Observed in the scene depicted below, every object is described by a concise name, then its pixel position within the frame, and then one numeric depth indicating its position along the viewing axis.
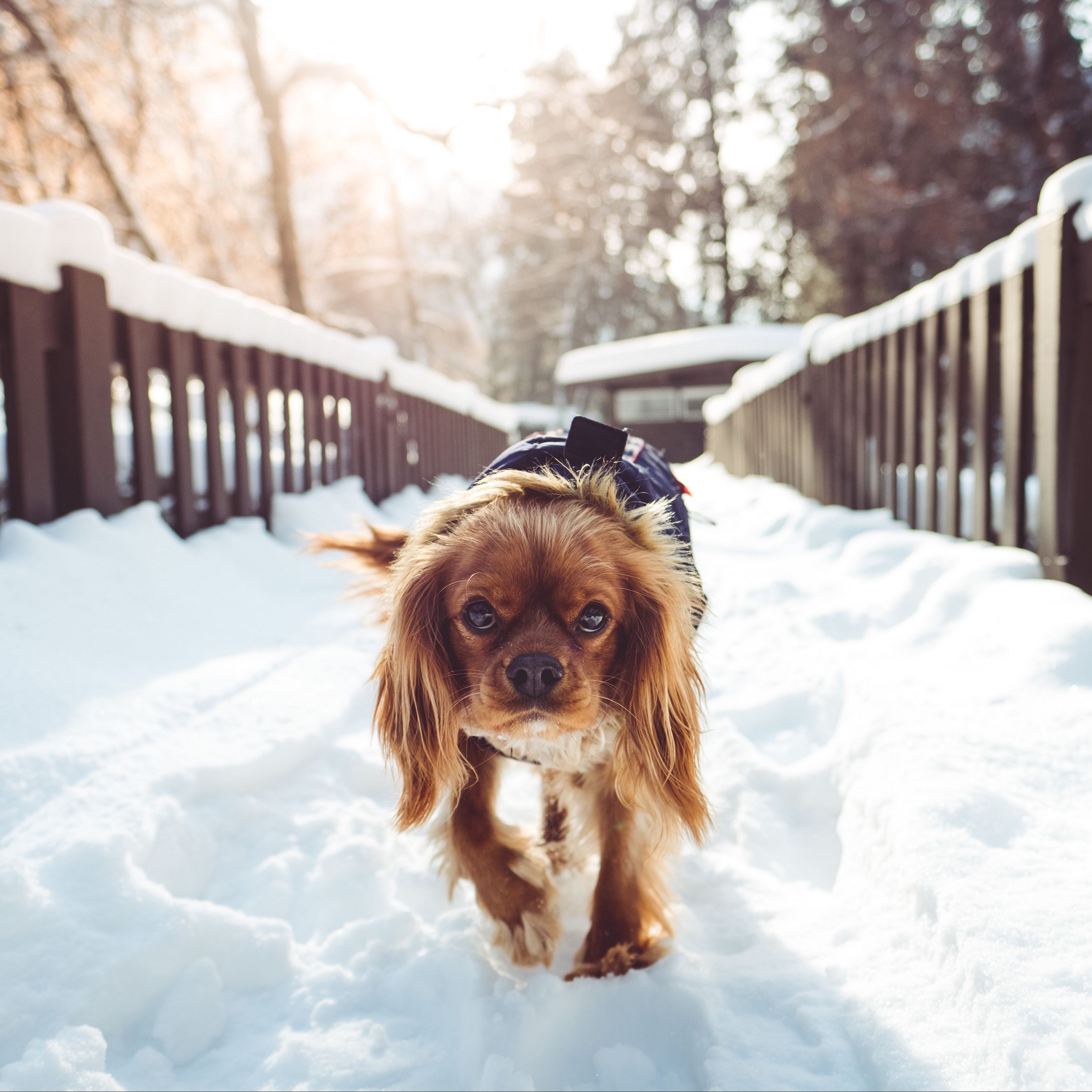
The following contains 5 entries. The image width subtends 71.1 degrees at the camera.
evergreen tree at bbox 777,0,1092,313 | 12.20
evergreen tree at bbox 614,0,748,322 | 20.20
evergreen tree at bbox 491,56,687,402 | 20.67
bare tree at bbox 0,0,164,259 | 7.12
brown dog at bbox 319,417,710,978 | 1.48
